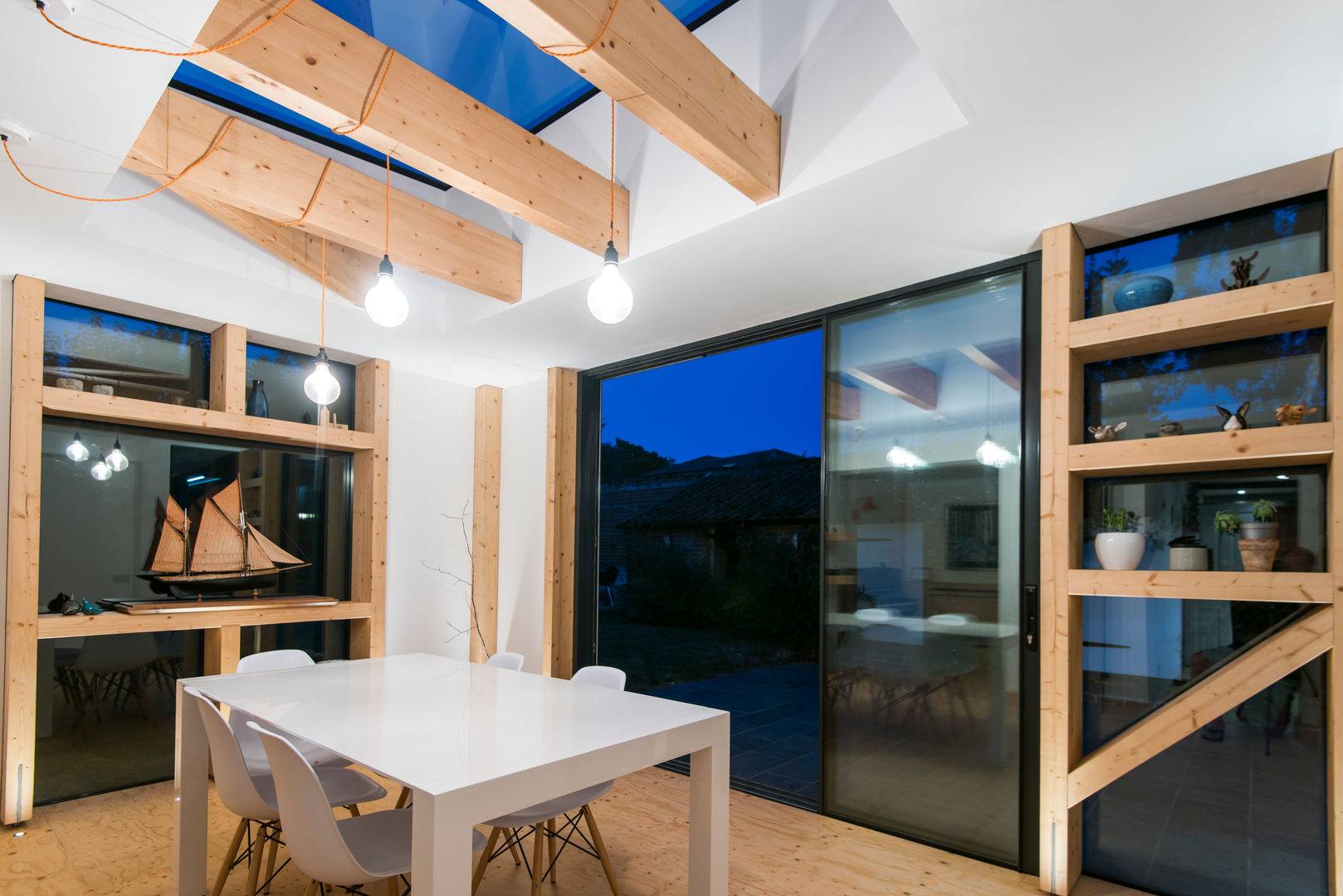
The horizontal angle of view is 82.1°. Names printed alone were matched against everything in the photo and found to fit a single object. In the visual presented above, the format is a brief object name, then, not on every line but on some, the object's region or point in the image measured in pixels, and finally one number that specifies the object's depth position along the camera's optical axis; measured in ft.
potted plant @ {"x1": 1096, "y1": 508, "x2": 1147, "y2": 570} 9.25
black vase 15.20
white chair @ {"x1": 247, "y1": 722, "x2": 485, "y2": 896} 6.40
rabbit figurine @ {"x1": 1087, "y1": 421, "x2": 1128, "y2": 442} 9.50
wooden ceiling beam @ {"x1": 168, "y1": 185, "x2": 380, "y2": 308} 11.60
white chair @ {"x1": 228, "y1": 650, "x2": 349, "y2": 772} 9.53
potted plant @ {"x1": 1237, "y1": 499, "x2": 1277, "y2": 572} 8.36
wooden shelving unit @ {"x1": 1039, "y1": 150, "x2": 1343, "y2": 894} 7.93
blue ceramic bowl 9.41
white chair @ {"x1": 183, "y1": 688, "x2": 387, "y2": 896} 7.73
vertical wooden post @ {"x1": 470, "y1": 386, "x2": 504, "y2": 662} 18.71
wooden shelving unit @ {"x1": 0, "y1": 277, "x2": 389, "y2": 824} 11.73
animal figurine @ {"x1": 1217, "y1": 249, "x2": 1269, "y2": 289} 8.96
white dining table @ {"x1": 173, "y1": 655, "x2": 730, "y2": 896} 5.66
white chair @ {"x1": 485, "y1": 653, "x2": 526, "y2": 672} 12.07
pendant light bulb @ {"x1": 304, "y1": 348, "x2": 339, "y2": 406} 10.86
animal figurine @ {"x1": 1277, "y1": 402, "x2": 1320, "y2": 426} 8.22
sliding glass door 10.69
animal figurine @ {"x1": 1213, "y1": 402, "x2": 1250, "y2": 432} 8.64
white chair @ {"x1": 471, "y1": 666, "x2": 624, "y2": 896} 8.03
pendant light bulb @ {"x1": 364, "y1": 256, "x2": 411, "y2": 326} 8.77
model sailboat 14.06
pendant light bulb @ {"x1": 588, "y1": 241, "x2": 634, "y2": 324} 7.66
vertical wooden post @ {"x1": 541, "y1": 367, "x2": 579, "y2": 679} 16.92
